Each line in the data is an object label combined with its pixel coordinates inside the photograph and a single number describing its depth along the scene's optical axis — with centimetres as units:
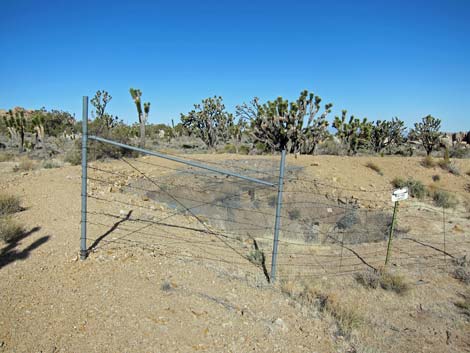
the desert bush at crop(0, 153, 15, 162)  1792
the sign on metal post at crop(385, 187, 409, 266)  634
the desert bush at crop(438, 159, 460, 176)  1581
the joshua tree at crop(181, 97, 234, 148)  2872
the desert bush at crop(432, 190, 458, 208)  1248
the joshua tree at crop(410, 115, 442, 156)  2686
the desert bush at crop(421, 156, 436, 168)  1627
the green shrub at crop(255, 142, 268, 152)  2307
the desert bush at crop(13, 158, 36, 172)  1347
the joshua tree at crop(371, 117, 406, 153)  2707
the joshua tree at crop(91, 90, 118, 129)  3117
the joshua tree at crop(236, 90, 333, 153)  1833
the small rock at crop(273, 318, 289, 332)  434
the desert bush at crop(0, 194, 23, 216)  693
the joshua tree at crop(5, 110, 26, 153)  2519
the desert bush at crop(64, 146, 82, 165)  1543
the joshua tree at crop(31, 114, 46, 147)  2350
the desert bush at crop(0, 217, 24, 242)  560
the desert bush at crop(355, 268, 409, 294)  632
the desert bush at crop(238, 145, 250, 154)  2438
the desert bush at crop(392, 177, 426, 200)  1356
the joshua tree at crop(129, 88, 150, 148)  2281
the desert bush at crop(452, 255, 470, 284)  689
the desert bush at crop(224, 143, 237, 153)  2481
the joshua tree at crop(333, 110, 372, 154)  2298
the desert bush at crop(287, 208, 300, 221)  1098
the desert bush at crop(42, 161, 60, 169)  1408
